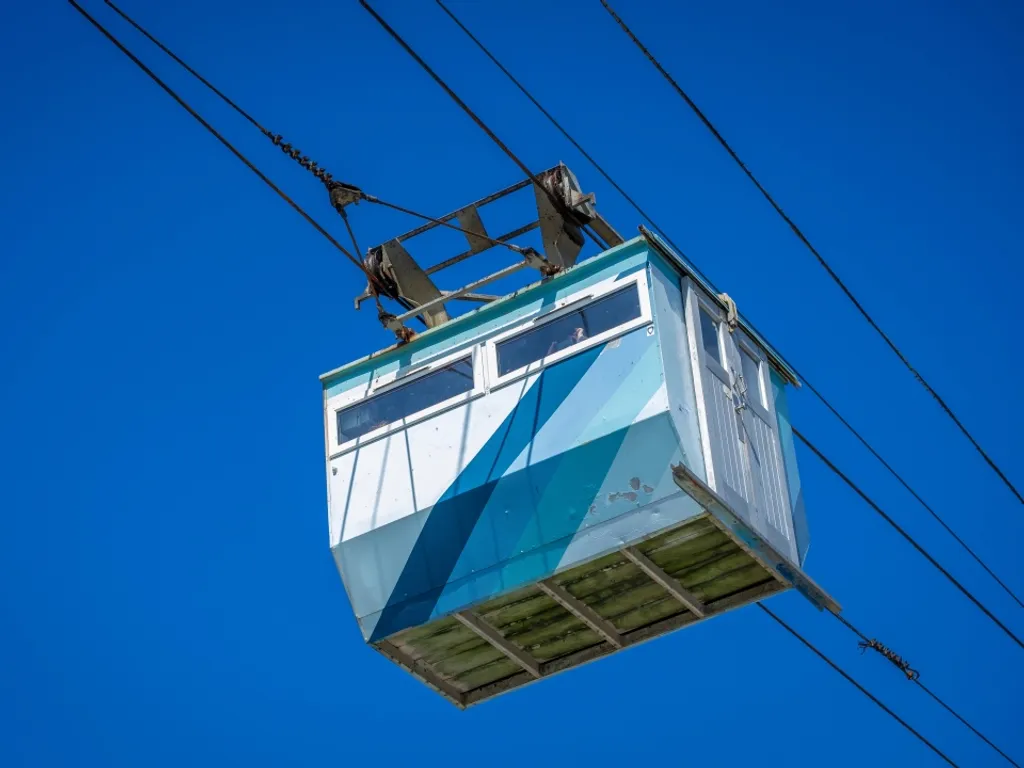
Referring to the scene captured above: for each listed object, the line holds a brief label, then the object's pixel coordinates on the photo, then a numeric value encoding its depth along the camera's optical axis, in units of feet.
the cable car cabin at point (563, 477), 59.72
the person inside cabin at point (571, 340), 62.08
